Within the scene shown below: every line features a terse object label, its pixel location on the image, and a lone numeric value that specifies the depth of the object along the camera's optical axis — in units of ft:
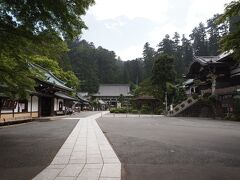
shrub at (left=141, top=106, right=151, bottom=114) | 98.60
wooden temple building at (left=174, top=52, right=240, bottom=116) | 61.09
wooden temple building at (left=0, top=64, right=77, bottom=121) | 44.19
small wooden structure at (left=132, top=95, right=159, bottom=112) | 100.76
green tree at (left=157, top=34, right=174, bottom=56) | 184.99
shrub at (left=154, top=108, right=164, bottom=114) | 90.31
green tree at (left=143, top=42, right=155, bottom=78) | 177.33
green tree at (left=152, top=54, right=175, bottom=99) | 93.40
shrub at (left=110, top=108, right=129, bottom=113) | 103.90
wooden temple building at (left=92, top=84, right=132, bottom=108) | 180.01
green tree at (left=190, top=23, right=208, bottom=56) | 172.33
